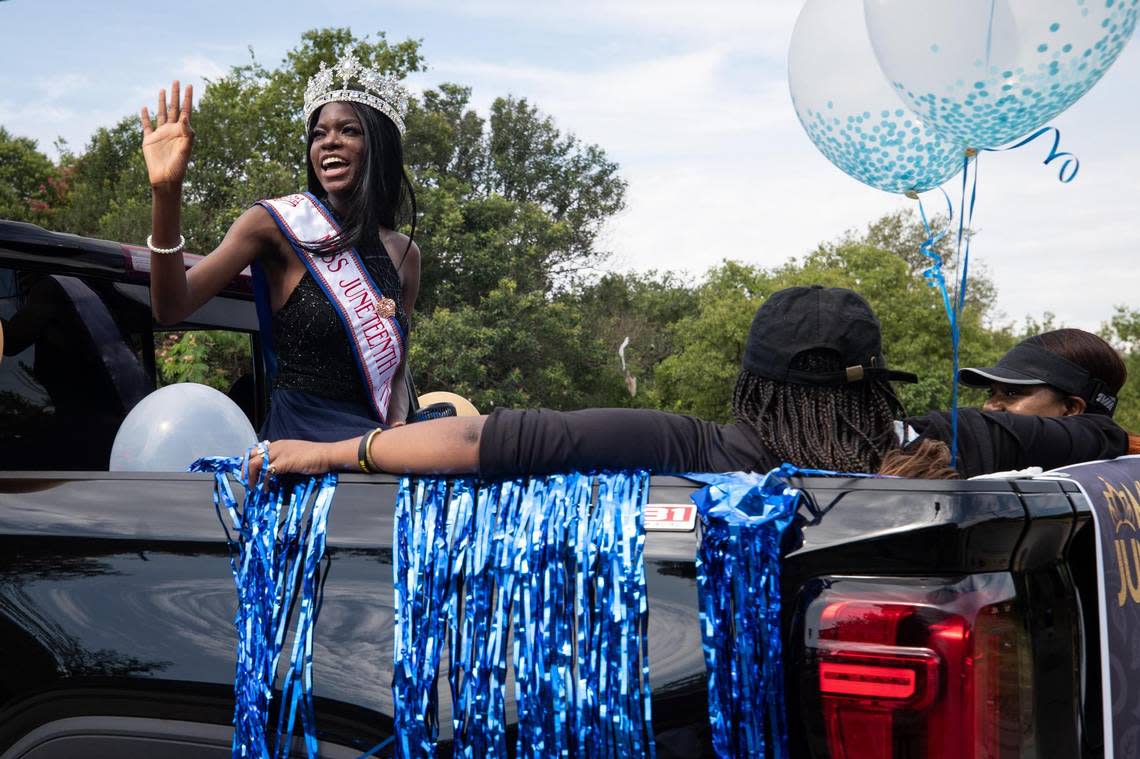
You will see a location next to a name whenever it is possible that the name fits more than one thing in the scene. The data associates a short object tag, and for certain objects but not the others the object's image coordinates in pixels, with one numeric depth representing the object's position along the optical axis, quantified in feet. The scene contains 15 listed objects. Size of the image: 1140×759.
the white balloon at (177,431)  7.91
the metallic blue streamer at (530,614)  4.96
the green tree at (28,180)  105.40
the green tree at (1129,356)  75.05
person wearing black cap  5.71
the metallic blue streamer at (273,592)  5.54
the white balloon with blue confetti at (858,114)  9.59
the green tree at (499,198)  81.00
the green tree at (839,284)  83.25
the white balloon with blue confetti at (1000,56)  7.98
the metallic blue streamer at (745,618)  4.71
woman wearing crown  8.16
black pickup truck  4.53
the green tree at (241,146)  80.69
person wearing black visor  10.19
